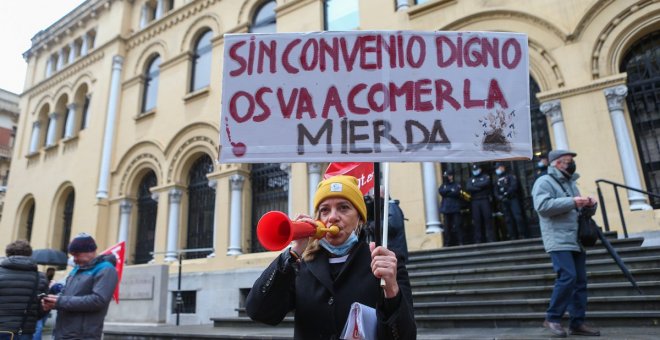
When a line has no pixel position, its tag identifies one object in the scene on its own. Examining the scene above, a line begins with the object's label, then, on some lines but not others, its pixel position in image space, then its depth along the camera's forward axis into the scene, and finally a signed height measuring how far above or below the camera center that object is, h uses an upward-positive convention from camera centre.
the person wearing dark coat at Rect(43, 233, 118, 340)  3.62 +0.09
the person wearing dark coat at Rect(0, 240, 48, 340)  3.88 +0.15
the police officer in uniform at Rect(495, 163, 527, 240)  8.22 +1.62
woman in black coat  1.75 +0.06
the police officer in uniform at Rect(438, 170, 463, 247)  8.68 +1.66
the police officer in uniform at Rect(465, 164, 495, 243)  8.38 +1.66
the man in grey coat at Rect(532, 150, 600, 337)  4.39 +0.37
